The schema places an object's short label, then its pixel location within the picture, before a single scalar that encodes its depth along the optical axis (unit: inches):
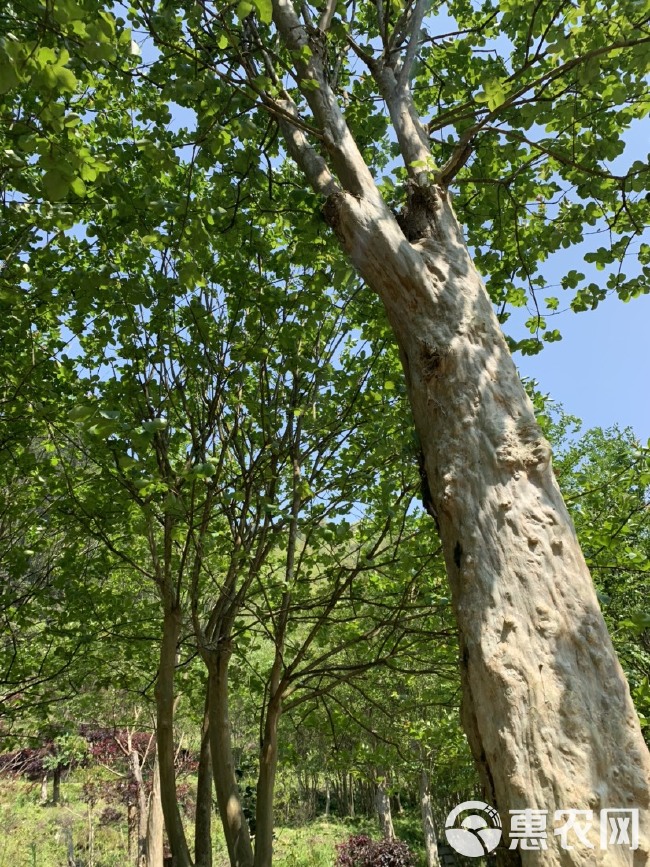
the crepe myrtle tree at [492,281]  56.6
